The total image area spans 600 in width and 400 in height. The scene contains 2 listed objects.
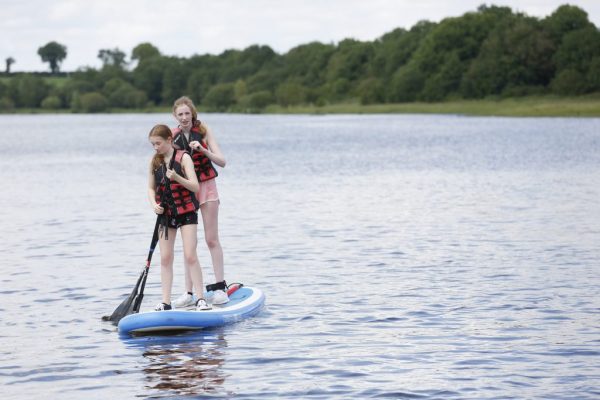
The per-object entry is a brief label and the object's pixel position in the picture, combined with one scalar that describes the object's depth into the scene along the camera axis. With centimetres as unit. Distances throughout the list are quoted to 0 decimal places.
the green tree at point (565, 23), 13788
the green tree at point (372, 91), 15788
